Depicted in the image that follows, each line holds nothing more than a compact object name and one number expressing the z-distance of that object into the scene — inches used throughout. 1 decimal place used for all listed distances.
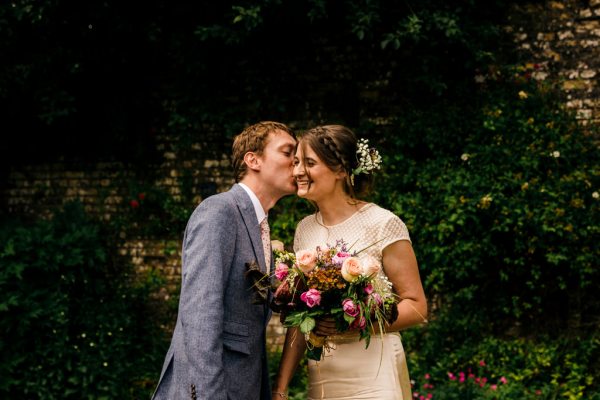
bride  110.9
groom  92.2
